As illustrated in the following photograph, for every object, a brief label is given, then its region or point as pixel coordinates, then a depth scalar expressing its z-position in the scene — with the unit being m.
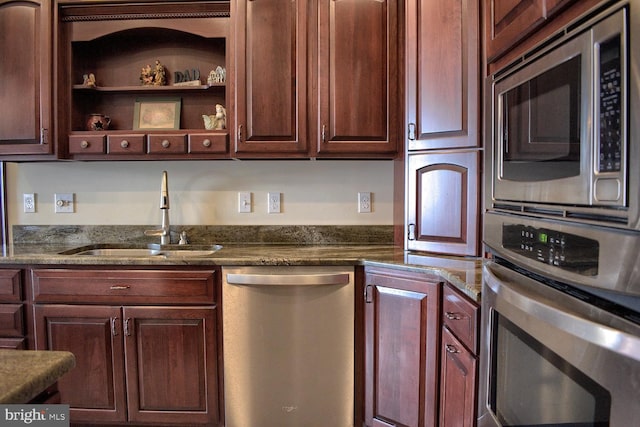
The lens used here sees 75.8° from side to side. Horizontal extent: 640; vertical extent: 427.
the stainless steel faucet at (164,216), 2.27
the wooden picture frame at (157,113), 2.34
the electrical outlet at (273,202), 2.42
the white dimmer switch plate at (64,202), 2.47
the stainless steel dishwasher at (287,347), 1.84
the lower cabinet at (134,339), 1.87
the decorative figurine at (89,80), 2.22
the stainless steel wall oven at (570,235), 0.62
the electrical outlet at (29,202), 2.48
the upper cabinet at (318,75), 2.03
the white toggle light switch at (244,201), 2.42
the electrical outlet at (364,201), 2.39
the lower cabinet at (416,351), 1.39
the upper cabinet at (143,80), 2.12
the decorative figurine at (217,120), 2.22
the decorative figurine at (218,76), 2.25
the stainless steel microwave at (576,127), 0.63
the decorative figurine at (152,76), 2.31
